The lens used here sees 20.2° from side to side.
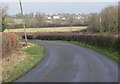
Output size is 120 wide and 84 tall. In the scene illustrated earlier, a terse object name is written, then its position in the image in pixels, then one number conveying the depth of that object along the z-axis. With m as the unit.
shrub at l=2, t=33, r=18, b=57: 24.79
